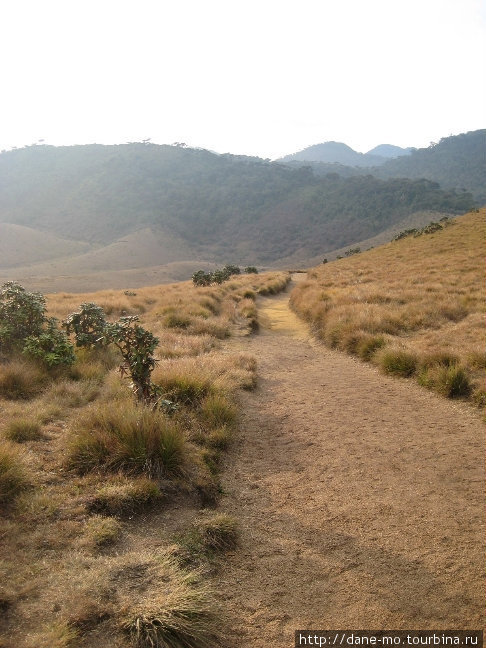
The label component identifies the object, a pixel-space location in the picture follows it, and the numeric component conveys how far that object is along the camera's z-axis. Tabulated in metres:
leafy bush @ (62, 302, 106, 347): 9.12
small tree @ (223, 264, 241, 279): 36.50
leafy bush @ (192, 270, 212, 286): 28.64
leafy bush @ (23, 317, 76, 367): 7.61
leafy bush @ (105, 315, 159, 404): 6.04
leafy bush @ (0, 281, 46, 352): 8.39
